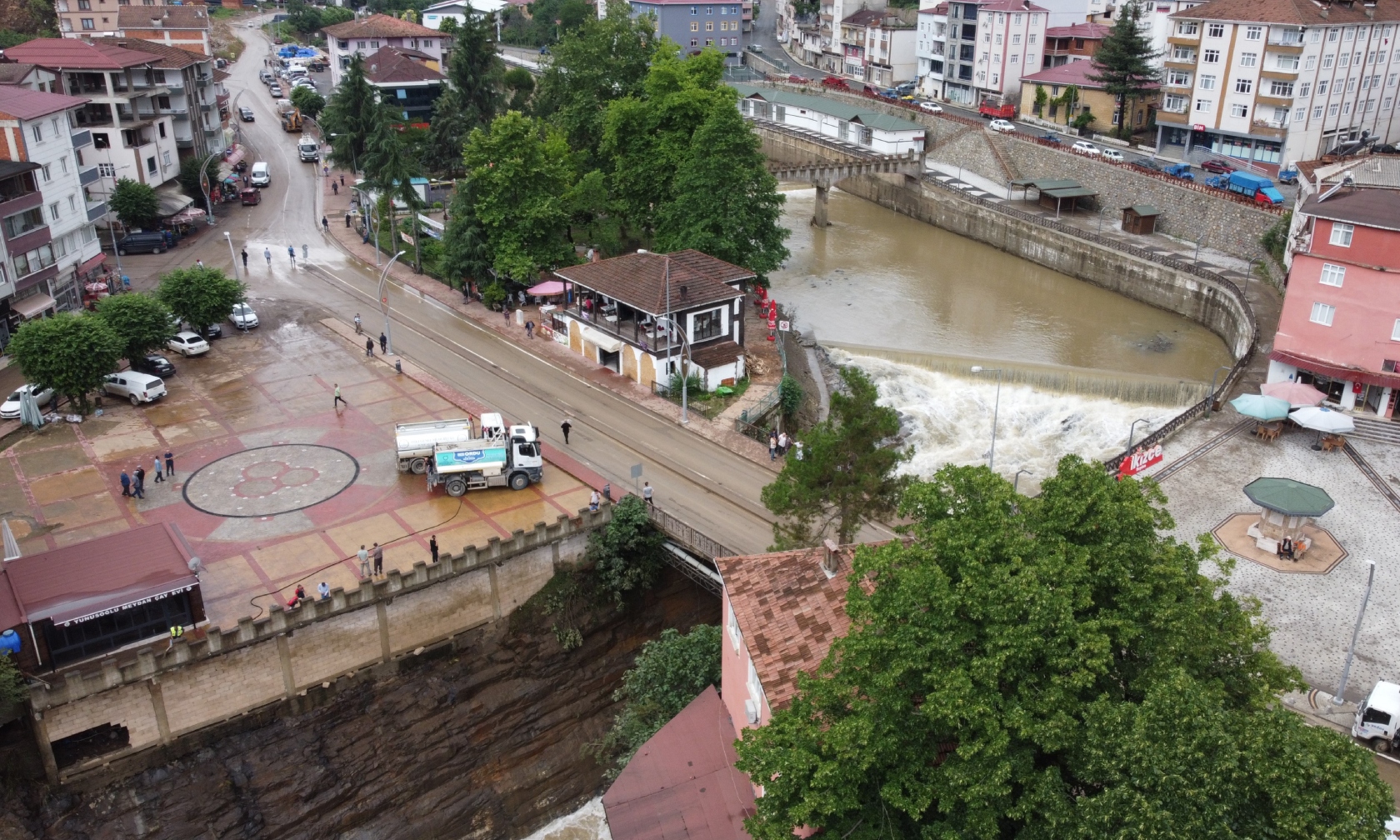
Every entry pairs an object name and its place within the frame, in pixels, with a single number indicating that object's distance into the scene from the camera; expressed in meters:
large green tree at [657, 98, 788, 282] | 61.81
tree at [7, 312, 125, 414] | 48.41
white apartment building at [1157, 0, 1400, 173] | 78.12
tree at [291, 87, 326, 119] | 114.25
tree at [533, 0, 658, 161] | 80.19
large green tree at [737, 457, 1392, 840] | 17.22
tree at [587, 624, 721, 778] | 33.66
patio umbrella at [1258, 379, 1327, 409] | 45.50
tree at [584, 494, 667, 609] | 40.44
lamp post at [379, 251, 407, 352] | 59.46
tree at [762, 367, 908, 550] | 31.14
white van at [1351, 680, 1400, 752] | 29.16
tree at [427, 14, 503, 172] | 90.88
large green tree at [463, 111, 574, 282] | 63.44
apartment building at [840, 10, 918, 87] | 131.00
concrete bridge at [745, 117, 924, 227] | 88.75
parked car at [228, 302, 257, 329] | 61.44
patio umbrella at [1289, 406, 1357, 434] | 43.84
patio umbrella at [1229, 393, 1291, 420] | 44.75
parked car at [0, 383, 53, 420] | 49.34
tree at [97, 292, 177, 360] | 52.34
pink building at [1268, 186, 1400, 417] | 45.56
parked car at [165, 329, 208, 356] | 57.06
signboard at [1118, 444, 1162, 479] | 41.78
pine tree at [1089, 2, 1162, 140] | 90.31
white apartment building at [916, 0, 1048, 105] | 108.94
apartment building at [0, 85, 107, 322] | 56.62
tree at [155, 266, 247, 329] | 57.72
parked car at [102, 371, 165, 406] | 51.31
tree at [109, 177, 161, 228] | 74.69
